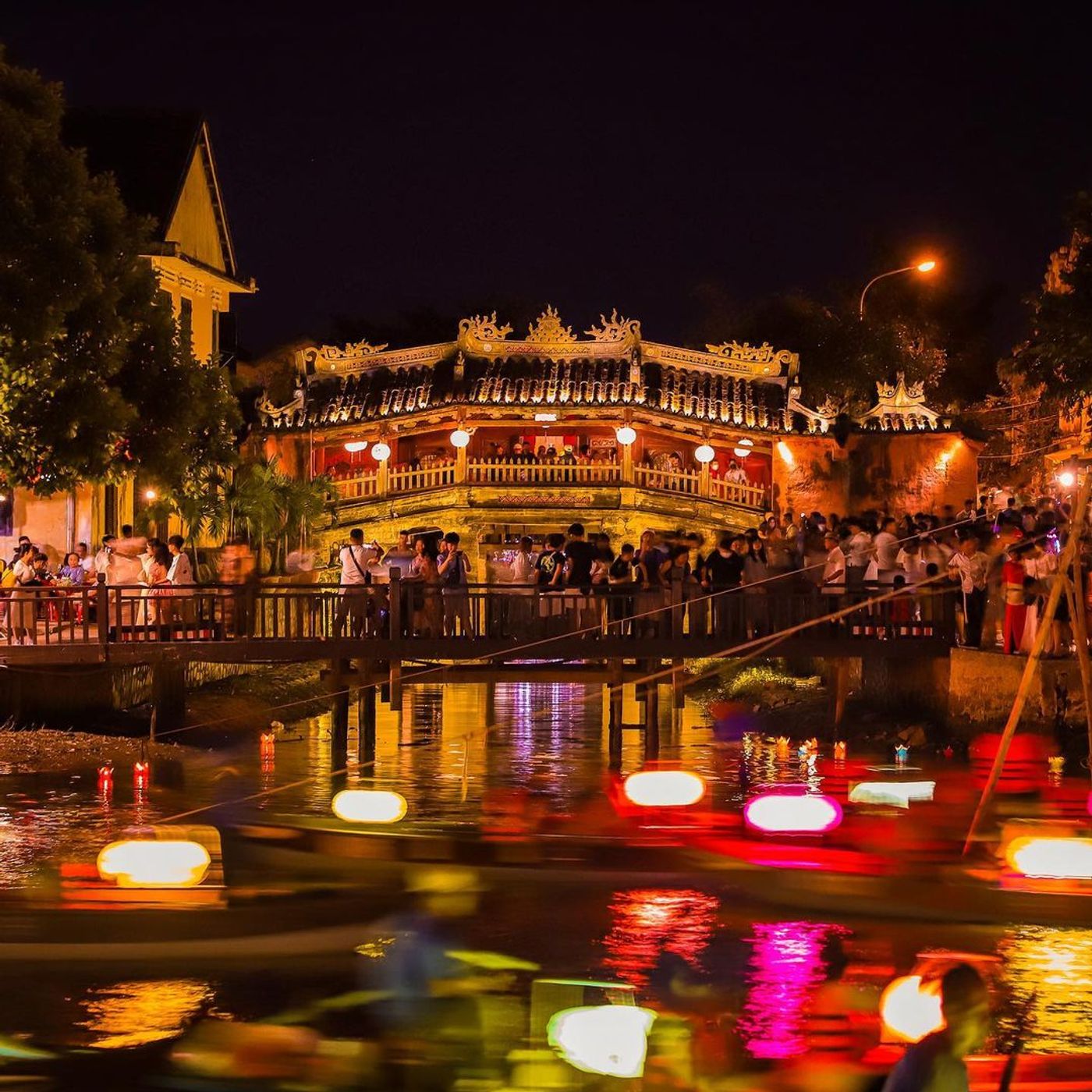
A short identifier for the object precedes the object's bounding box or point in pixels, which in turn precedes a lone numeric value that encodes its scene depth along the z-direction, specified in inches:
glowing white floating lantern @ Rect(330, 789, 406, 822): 844.0
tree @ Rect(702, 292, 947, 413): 2128.4
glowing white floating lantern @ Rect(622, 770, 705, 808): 892.6
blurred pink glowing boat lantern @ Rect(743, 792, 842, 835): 780.0
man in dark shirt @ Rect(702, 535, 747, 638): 1036.5
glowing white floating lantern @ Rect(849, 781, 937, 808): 838.5
